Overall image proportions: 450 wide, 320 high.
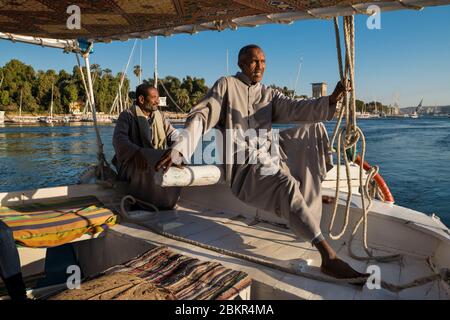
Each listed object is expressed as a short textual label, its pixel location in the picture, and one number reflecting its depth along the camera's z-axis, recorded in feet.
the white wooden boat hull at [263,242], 6.16
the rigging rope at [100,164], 12.14
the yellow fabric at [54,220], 7.80
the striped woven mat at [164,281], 5.19
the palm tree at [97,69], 238.89
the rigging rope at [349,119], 7.00
